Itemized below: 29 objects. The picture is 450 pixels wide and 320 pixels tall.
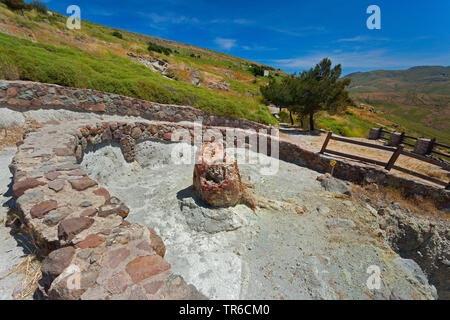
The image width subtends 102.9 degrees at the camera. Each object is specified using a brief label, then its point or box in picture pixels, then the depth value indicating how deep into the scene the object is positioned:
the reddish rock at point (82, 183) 3.02
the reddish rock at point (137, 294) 1.67
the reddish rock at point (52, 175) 3.06
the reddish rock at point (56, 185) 2.86
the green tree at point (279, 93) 16.70
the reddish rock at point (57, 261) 1.77
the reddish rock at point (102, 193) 2.99
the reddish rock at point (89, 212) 2.50
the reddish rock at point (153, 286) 1.74
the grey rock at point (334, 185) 6.01
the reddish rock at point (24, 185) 2.66
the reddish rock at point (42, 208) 2.35
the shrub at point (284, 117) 21.58
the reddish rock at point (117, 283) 1.72
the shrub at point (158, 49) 35.78
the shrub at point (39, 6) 32.03
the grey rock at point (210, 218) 4.05
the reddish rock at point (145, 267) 1.87
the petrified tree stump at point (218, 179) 4.46
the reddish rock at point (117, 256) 1.96
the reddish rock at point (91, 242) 2.08
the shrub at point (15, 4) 21.39
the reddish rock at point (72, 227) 2.11
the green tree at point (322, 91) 14.67
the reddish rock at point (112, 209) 2.62
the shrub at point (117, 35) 38.34
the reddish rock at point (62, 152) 3.95
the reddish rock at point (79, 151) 4.66
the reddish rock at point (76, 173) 3.30
